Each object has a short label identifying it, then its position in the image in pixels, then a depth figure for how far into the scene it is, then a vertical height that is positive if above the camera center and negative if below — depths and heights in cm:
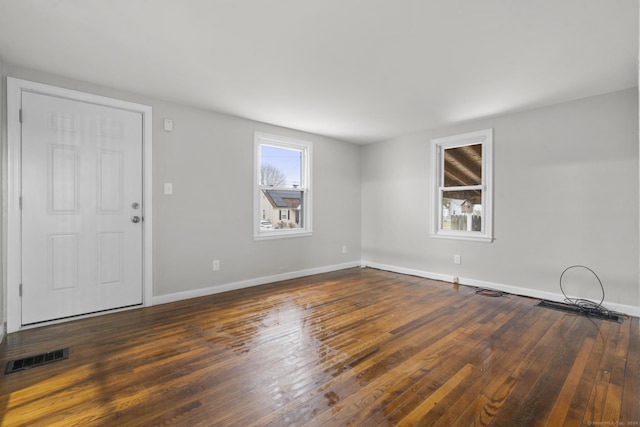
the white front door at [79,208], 276 +3
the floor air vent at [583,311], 301 -100
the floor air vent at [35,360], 207 -107
